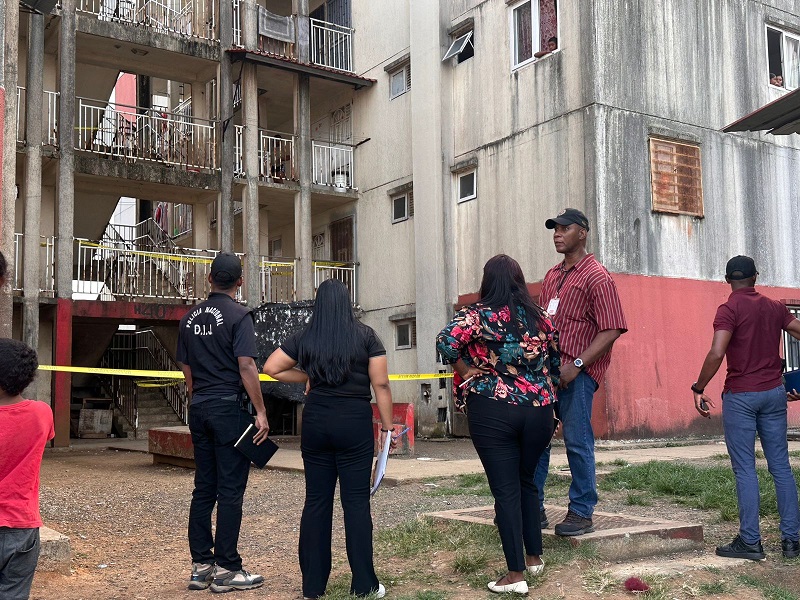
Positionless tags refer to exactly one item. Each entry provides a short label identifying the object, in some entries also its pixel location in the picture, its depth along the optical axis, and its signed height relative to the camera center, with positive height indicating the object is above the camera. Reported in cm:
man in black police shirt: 528 -28
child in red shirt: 359 -36
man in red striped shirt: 542 +14
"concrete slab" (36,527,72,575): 573 -112
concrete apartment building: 1555 +400
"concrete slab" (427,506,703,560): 536 -104
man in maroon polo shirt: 562 -22
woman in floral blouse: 473 -11
